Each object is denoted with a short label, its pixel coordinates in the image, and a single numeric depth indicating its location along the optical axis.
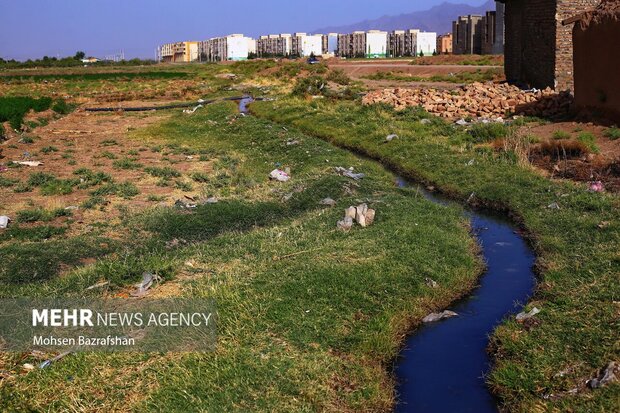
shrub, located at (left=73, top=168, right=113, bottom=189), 13.37
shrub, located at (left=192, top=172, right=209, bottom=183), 13.50
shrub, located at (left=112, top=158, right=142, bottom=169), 15.36
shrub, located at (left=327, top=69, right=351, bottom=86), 36.74
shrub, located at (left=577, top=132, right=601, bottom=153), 13.60
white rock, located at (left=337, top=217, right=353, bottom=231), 9.06
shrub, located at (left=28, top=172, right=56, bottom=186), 13.52
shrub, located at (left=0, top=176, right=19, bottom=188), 13.48
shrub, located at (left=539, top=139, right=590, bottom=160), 13.66
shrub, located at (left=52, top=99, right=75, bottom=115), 30.25
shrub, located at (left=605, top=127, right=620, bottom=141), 14.45
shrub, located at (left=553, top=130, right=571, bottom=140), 15.29
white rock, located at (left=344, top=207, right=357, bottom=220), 9.38
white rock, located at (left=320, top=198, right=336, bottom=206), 10.81
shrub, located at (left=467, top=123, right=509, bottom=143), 16.11
